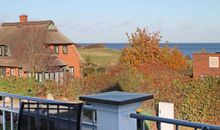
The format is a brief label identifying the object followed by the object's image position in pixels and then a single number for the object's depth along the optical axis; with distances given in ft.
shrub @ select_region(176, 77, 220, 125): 32.45
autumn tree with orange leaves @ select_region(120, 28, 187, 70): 66.28
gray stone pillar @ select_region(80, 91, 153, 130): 8.23
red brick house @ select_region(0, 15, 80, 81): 76.38
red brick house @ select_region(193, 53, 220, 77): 61.77
